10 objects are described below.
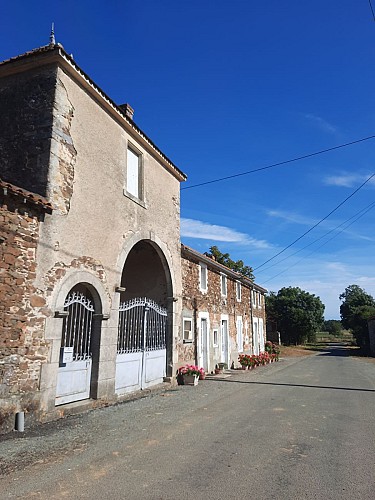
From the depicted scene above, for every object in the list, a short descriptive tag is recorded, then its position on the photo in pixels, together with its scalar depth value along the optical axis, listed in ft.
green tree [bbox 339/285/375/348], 117.69
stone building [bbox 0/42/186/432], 20.47
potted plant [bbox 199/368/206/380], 39.51
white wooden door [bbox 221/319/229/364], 55.47
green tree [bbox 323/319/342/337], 284.06
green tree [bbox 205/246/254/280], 119.63
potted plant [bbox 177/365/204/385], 38.29
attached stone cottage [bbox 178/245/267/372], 43.58
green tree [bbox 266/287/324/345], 152.56
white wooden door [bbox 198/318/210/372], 46.44
